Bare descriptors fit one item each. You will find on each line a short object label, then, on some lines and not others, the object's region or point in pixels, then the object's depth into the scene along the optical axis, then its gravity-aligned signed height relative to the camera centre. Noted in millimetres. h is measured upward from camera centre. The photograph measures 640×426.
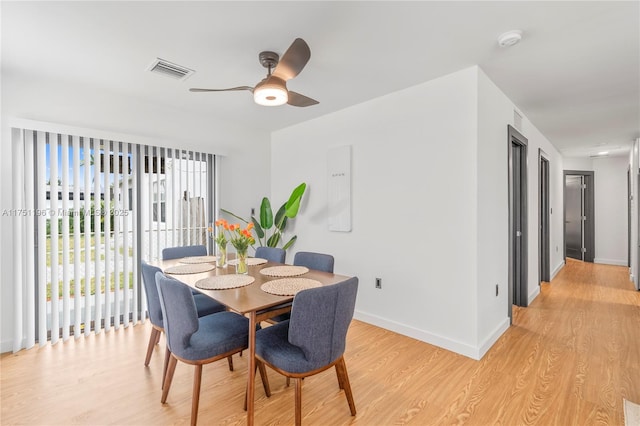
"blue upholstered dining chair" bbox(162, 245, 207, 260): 2963 -389
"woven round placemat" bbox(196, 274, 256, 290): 1934 -468
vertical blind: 2707 -108
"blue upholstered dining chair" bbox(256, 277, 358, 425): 1555 -675
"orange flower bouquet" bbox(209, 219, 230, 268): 2512 -308
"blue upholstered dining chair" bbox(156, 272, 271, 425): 1663 -749
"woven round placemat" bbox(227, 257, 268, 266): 2728 -451
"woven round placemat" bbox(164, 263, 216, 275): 2336 -447
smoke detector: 1997 +1191
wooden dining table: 1612 -496
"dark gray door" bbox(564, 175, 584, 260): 6738 -106
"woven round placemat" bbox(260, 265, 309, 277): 2297 -467
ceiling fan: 1817 +959
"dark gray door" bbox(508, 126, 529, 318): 3664 -50
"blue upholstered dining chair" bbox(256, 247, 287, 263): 2998 -424
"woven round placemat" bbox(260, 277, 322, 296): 1828 -478
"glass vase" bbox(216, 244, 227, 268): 2524 -375
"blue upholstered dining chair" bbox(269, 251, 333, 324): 2492 -437
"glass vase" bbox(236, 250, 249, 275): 2315 -380
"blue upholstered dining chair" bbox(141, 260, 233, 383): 2112 -755
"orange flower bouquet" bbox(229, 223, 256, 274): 2295 -236
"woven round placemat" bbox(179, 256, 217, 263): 2768 -432
